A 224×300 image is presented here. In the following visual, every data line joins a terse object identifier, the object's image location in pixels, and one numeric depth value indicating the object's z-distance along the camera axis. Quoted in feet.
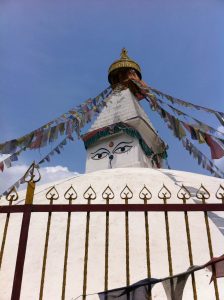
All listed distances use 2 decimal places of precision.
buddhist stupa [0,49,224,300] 12.07
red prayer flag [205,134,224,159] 21.30
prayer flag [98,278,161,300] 8.36
